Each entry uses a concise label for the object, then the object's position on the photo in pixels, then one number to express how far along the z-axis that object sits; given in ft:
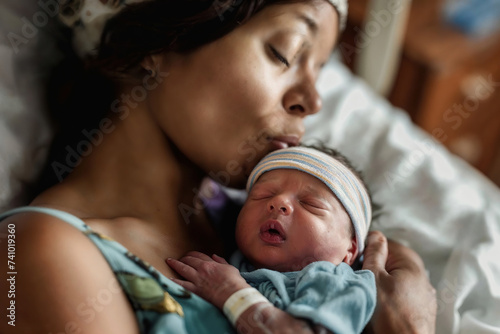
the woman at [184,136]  2.75
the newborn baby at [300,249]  2.68
